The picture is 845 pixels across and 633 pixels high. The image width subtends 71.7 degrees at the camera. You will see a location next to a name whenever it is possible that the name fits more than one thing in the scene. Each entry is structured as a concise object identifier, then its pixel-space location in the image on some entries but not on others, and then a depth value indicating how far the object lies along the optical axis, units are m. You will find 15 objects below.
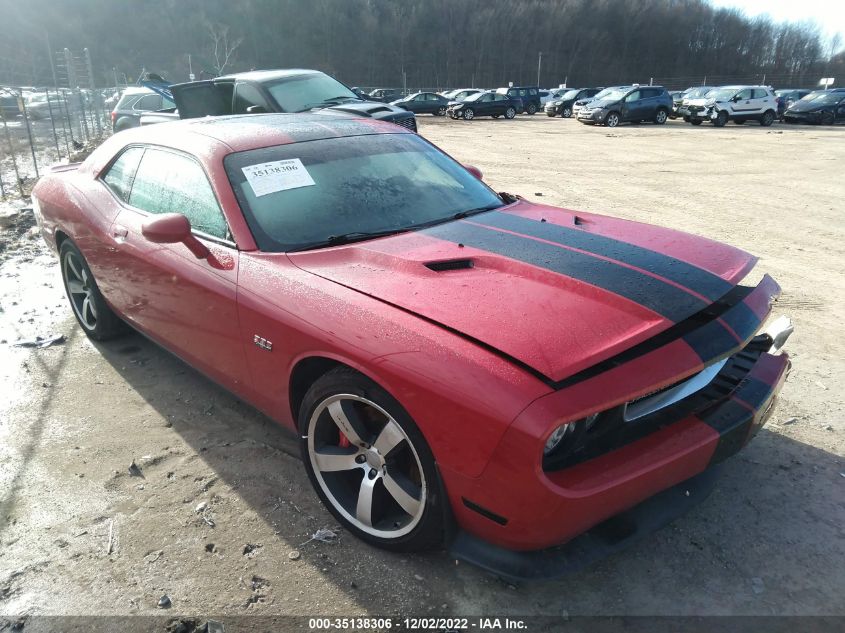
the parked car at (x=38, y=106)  19.48
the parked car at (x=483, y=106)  31.34
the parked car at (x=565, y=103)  33.50
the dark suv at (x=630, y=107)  25.41
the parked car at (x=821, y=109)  26.11
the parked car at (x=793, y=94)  35.31
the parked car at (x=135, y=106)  12.90
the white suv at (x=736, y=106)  25.27
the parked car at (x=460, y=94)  33.62
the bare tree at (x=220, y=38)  75.82
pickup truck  8.51
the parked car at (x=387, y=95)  38.16
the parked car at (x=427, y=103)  34.38
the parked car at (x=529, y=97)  35.34
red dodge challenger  1.82
